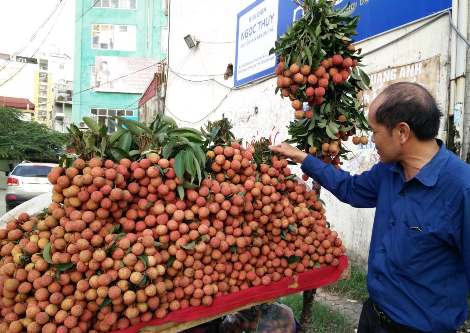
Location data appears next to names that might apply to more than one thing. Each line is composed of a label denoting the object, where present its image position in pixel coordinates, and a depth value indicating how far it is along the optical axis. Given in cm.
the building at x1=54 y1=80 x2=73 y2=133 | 4322
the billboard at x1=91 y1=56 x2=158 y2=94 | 2864
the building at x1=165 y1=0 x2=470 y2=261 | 448
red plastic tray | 220
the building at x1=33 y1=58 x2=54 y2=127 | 4972
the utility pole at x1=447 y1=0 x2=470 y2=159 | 423
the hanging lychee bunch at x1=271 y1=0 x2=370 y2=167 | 273
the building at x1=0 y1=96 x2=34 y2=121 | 4011
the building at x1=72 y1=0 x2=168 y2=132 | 3081
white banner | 845
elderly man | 185
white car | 1091
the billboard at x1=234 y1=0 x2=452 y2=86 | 504
